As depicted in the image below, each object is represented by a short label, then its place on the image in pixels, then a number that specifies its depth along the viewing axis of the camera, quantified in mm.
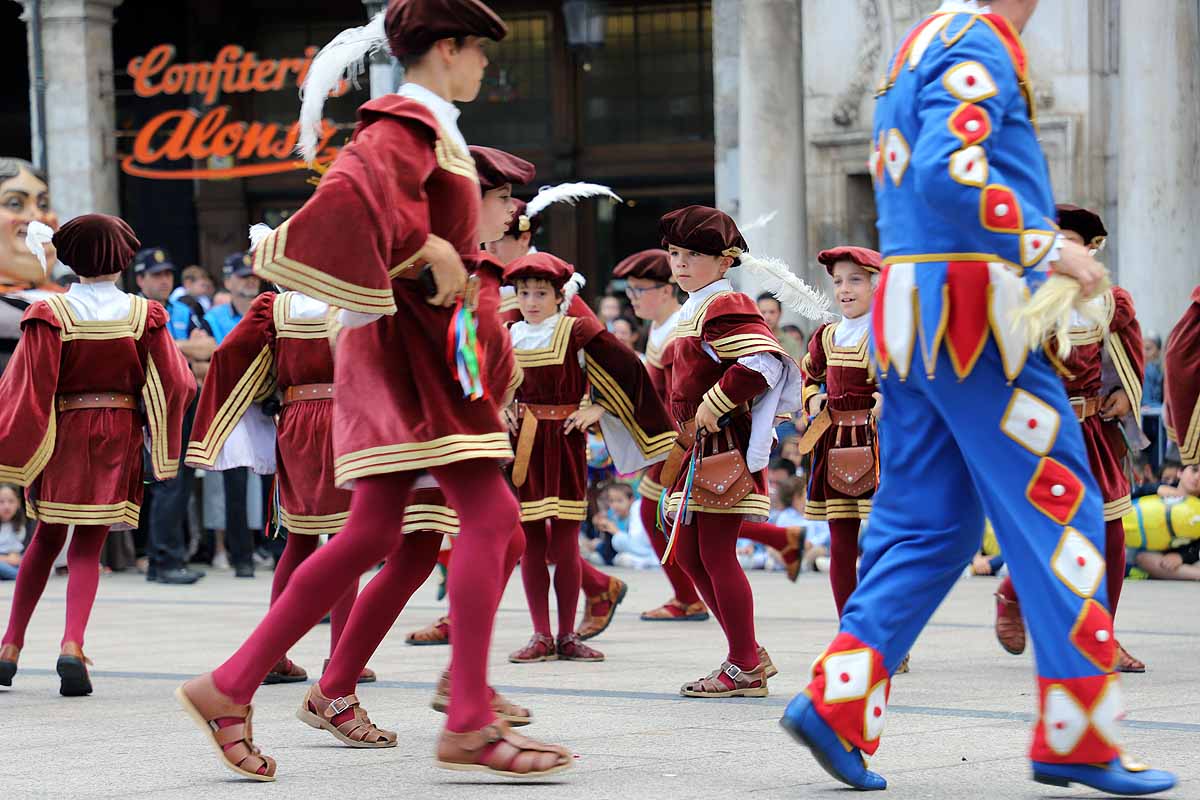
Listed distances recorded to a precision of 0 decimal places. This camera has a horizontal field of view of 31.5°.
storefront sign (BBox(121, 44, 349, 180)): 20891
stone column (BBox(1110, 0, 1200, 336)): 14500
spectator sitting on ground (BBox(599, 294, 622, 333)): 15422
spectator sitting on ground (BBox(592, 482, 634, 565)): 14703
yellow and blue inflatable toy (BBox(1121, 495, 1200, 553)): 12430
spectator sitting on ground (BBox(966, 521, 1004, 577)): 12984
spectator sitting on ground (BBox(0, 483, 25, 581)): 14461
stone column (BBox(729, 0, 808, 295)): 16422
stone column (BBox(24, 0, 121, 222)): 19688
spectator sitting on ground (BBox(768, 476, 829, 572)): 13703
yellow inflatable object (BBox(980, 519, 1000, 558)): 12945
